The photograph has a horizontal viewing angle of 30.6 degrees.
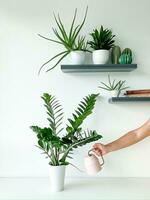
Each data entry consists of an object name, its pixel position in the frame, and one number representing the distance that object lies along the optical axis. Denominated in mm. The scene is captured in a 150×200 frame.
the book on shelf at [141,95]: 1834
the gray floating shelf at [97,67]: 1788
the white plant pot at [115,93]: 1866
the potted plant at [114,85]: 1928
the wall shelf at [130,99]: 1797
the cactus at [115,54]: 1861
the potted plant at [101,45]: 1821
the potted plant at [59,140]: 1642
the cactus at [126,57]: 1819
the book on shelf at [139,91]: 1832
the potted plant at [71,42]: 1822
